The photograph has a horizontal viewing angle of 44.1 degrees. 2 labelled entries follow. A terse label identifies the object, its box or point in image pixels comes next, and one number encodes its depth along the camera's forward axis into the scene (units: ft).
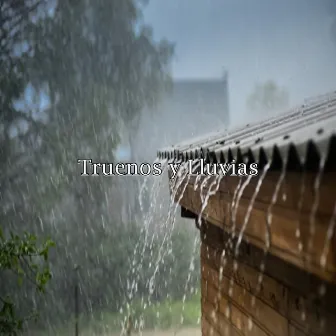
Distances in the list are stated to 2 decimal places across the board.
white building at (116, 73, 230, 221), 50.51
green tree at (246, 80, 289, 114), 88.89
